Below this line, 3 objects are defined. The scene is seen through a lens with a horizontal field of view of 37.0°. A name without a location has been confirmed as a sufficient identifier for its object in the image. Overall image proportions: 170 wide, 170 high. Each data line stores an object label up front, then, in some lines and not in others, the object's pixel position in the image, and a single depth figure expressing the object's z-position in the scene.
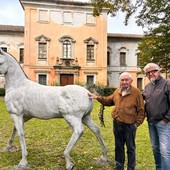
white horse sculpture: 4.37
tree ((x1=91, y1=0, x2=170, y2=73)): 13.89
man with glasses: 3.84
